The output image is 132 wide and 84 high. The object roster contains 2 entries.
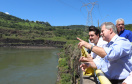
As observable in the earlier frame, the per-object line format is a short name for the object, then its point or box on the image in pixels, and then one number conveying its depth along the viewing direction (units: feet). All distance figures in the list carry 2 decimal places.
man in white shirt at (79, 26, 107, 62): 6.20
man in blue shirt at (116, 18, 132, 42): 7.25
